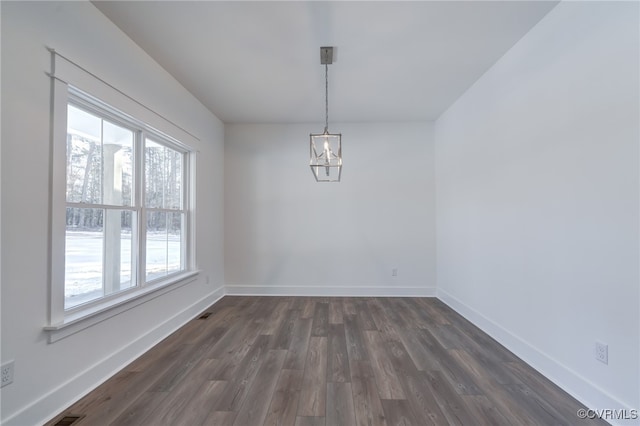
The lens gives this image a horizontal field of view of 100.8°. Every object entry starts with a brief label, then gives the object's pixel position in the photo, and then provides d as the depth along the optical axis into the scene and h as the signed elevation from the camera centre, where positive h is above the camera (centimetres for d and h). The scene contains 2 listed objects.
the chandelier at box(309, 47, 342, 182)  238 +124
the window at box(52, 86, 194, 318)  192 +11
